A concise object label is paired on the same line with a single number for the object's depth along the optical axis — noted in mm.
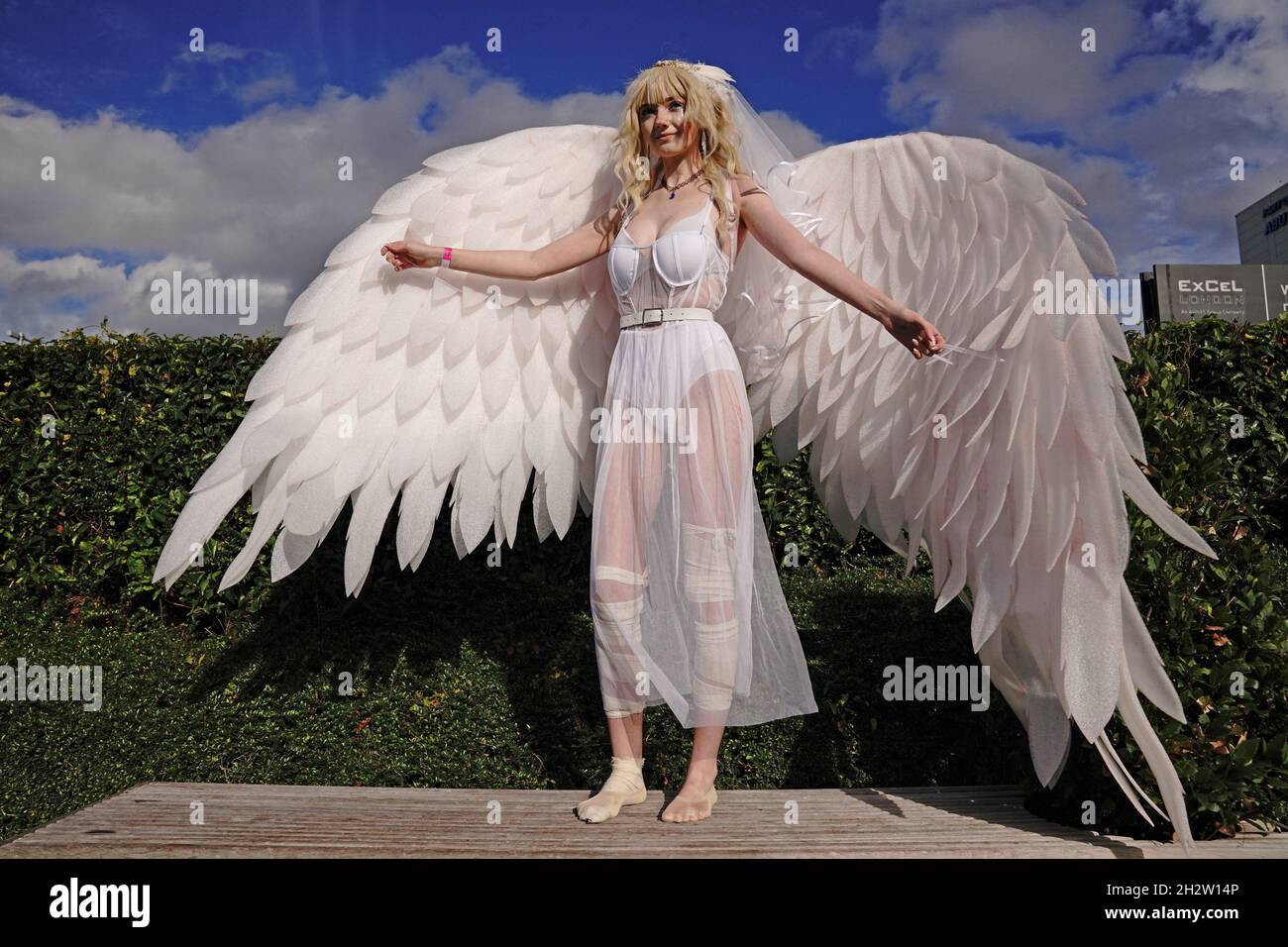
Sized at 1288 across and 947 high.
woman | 2750
